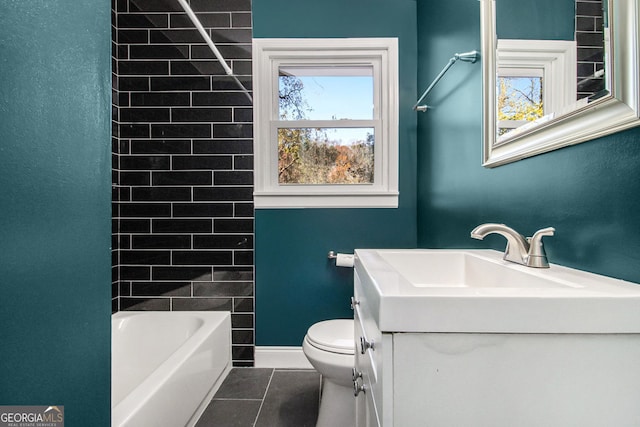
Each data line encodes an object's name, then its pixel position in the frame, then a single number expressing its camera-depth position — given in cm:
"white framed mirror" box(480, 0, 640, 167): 62
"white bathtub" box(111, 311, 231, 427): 114
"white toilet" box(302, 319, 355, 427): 134
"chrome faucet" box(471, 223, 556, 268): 81
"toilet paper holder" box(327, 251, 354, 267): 198
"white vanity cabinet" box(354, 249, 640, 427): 49
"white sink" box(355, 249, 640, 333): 49
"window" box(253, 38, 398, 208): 208
